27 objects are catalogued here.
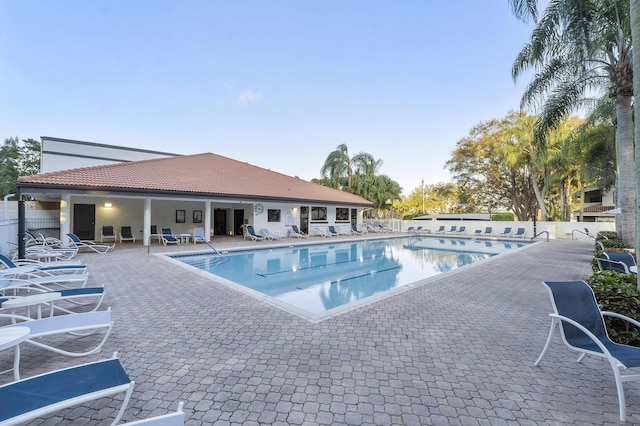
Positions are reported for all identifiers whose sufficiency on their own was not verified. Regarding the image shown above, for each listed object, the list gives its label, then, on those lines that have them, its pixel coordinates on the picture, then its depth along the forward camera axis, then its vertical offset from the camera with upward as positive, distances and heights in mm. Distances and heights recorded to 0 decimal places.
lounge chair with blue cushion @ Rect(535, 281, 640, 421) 2762 -1171
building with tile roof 13555 +1193
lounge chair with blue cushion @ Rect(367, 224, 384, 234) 27223 -1114
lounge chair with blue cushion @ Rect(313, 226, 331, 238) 22453 -1137
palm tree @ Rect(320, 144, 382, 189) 32969 +5842
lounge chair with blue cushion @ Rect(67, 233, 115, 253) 12427 -1218
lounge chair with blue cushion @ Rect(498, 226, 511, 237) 24641 -1386
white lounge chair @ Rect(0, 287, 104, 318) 4004 -1184
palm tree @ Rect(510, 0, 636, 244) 8742 +5114
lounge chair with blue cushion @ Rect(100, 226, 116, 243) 16531 -815
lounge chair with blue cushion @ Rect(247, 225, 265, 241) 18641 -1096
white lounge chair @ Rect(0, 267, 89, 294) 5285 -1163
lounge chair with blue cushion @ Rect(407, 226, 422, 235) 27828 -1271
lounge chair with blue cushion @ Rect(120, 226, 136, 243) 17016 -845
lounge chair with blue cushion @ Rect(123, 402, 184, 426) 1728 -1193
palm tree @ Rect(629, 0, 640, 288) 3777 +1946
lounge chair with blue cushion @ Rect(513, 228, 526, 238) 23719 -1379
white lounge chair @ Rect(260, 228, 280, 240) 18969 -1120
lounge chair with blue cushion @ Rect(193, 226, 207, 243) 15412 -851
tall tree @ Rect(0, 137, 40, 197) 33688 +7318
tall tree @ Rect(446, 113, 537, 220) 28531 +4862
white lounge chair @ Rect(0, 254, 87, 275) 6513 -1116
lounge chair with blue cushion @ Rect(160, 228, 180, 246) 15352 -1087
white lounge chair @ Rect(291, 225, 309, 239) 20897 -1105
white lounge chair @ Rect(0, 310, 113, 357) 3348 -1260
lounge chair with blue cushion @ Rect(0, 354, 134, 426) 1888 -1234
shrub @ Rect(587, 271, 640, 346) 3634 -1146
